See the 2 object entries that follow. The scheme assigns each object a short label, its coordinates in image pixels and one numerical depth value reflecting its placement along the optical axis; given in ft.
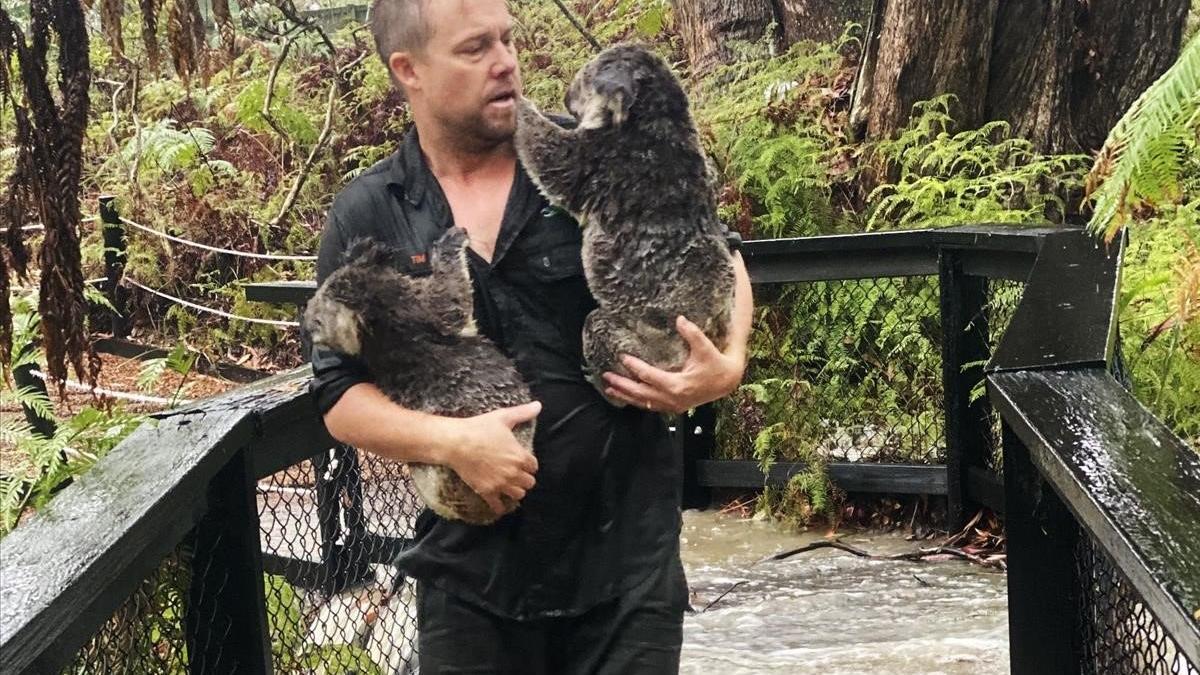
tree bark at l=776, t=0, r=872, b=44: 29.14
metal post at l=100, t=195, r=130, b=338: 32.73
